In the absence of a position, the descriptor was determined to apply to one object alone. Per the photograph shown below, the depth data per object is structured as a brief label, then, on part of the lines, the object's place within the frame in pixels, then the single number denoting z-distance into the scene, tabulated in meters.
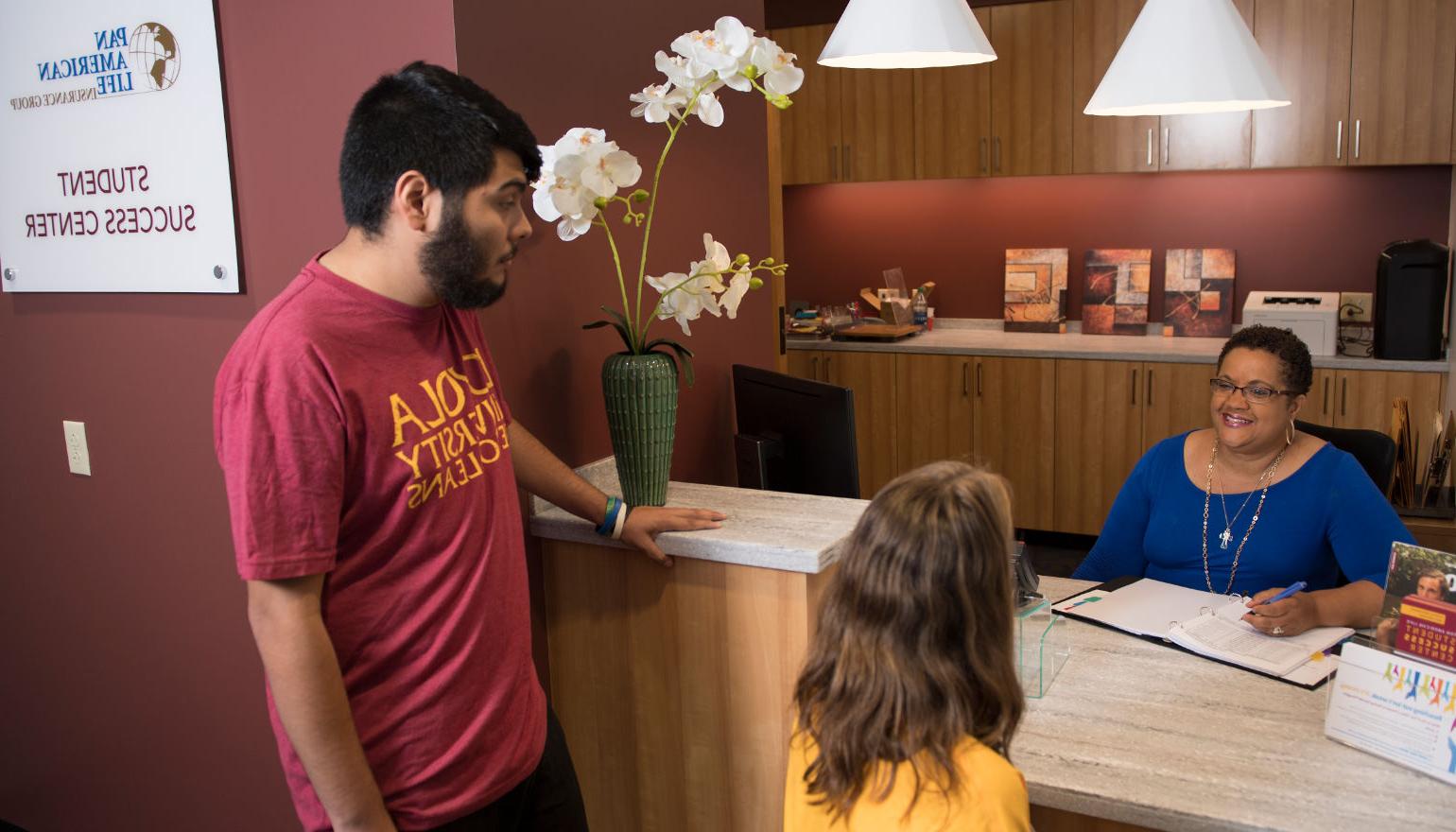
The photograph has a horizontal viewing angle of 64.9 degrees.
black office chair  2.65
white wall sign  2.15
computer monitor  2.27
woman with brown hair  1.25
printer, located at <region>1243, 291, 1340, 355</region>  4.71
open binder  1.99
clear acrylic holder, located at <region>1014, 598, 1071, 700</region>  1.88
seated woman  2.39
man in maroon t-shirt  1.33
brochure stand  1.59
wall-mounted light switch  2.50
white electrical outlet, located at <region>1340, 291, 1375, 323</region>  4.91
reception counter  1.59
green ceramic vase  1.99
